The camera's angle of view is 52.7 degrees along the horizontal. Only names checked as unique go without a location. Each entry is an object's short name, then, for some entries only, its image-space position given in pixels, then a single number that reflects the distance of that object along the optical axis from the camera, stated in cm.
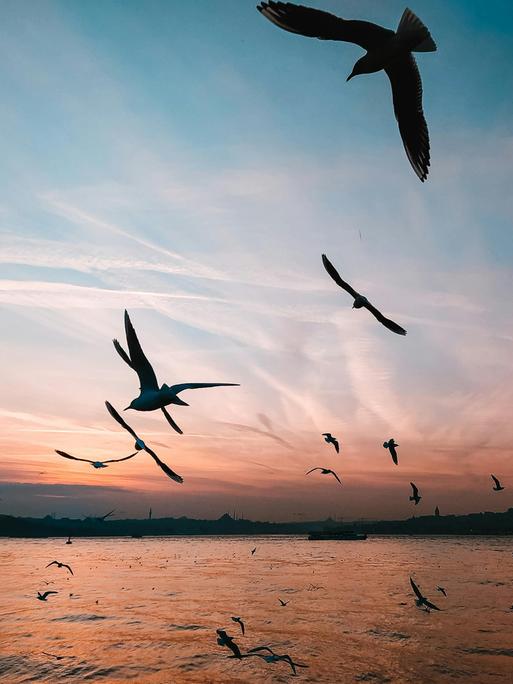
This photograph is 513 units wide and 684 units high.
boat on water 15812
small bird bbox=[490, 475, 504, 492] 2459
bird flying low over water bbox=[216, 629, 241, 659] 1403
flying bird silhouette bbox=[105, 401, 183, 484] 862
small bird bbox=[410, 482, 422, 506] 2160
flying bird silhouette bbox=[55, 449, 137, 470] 989
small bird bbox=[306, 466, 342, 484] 2093
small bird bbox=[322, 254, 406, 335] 669
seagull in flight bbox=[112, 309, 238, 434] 881
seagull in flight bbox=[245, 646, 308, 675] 1645
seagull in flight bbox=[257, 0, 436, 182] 543
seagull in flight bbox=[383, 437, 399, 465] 1723
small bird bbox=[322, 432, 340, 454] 1929
